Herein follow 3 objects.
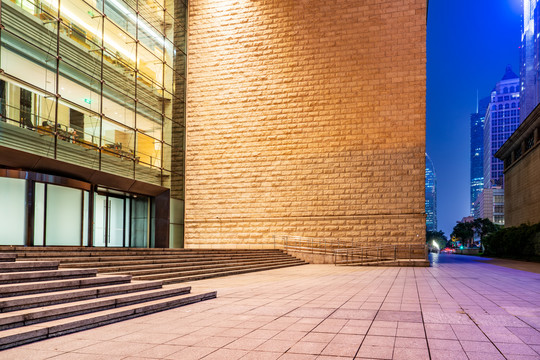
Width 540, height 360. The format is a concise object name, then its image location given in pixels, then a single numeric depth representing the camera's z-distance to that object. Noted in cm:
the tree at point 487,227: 7850
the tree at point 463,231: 8719
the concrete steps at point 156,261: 948
